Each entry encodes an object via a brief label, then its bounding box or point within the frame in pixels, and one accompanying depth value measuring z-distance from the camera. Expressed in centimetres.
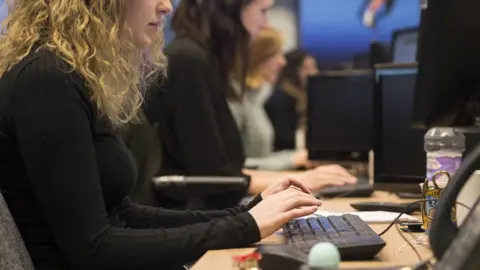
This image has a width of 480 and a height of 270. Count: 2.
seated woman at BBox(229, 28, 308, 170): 353
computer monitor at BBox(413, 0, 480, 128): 126
